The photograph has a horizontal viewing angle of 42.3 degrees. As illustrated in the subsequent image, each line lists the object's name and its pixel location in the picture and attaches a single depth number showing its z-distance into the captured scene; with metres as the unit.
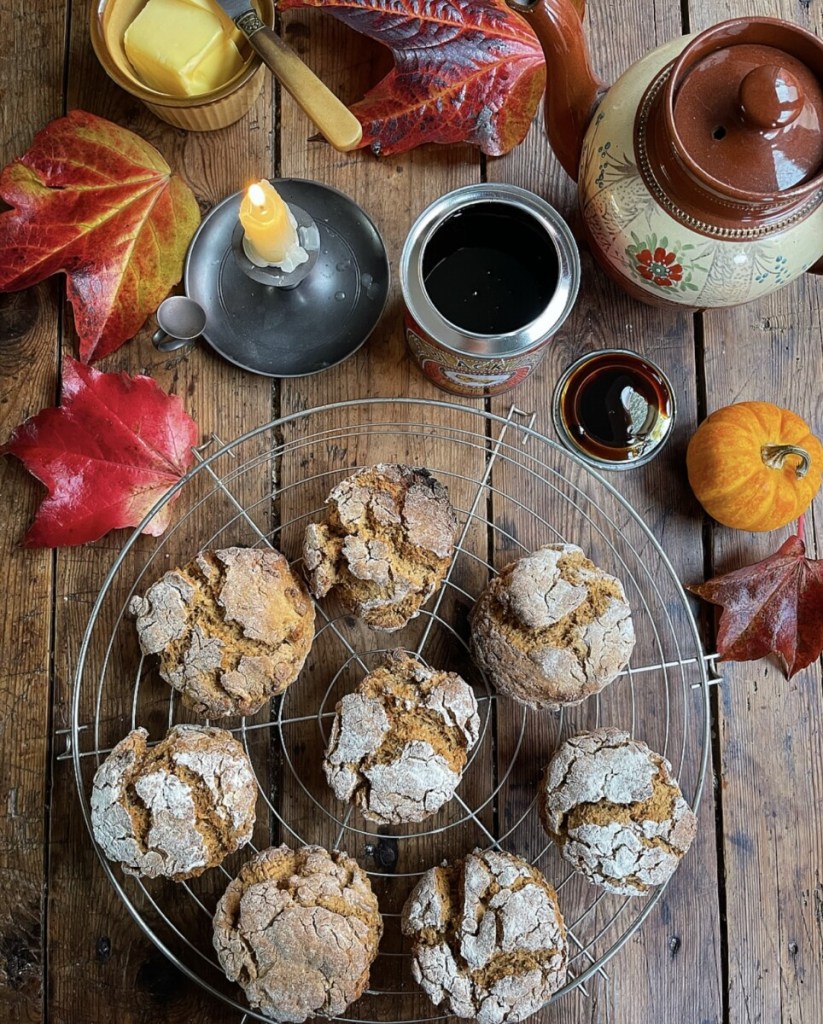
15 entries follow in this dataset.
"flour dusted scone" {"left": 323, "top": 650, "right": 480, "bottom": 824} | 0.46
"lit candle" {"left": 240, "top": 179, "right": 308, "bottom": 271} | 0.47
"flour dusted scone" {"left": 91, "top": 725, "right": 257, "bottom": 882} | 0.45
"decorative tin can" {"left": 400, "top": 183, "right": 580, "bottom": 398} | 0.47
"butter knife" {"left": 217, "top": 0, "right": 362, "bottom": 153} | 0.46
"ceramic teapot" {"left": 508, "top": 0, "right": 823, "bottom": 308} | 0.41
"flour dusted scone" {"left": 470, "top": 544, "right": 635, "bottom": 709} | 0.47
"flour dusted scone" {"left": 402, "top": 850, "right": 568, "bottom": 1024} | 0.46
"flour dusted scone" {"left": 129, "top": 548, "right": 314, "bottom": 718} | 0.47
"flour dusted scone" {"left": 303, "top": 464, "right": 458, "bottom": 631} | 0.47
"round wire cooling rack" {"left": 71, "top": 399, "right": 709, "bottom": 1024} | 0.51
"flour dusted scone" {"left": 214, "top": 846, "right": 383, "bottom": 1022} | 0.45
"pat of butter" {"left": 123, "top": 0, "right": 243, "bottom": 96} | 0.50
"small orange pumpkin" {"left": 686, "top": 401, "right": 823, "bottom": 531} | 0.50
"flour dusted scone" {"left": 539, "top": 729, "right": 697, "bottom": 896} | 0.46
